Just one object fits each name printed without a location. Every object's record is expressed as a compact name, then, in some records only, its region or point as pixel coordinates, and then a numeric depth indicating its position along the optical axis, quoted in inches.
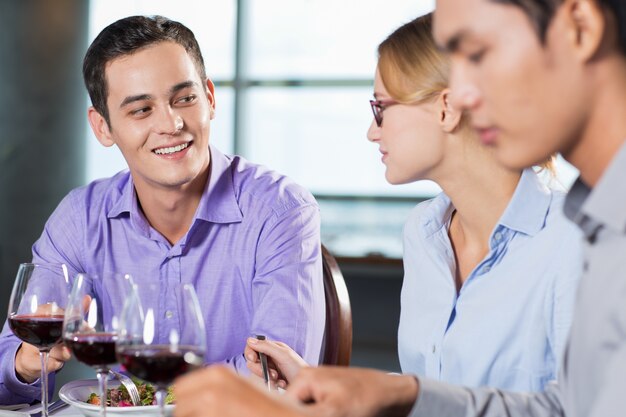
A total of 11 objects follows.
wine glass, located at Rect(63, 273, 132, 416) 60.7
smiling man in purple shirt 82.9
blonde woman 68.7
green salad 68.4
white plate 65.4
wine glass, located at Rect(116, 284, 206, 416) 57.1
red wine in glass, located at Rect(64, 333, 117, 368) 60.9
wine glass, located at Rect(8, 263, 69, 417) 66.6
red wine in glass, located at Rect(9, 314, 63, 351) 66.6
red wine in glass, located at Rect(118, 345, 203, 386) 57.0
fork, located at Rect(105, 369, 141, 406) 68.5
